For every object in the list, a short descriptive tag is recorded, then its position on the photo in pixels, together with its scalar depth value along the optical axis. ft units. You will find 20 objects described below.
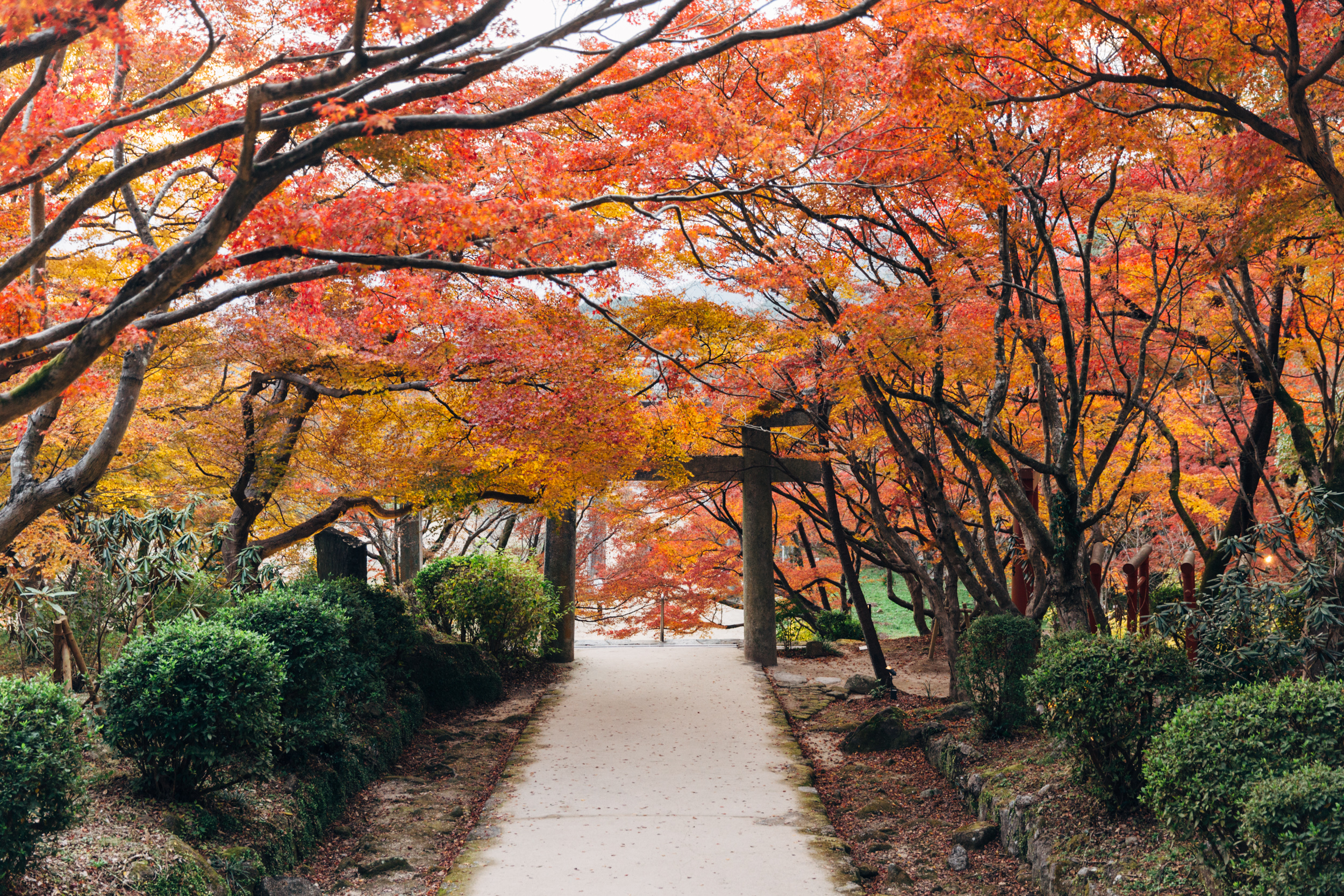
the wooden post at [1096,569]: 22.91
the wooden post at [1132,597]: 30.30
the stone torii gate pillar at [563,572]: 39.78
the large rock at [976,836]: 17.03
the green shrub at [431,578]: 34.91
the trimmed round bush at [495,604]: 33.83
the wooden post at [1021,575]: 34.81
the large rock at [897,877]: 15.70
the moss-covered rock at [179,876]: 12.07
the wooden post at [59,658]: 23.91
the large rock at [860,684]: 32.55
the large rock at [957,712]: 24.50
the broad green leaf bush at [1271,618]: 14.30
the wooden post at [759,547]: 39.34
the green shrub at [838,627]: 48.57
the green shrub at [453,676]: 28.86
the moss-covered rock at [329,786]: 15.51
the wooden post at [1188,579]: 28.17
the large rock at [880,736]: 24.31
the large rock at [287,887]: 14.14
